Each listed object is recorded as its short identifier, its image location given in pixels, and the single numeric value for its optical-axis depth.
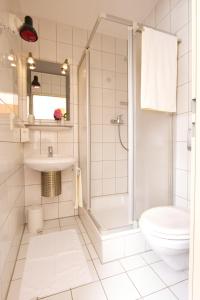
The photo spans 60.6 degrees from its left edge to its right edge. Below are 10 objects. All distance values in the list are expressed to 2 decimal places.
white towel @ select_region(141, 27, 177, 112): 1.35
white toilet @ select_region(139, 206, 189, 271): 0.98
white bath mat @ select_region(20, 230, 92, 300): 1.10
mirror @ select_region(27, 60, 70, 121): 1.93
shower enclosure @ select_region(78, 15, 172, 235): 1.36
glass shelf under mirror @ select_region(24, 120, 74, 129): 1.88
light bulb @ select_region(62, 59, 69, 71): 2.01
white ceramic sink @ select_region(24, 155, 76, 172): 1.62
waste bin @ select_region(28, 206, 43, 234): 1.75
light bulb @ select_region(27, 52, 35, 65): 1.87
